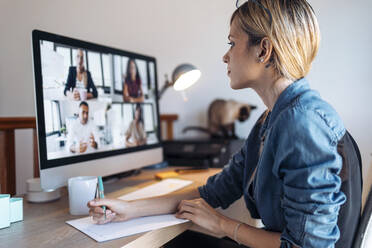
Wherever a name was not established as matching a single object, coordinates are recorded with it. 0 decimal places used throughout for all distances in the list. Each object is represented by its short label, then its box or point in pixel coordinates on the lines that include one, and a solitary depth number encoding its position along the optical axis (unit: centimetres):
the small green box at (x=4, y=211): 75
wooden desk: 67
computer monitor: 89
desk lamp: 125
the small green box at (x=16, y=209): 80
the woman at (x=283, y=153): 60
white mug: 88
